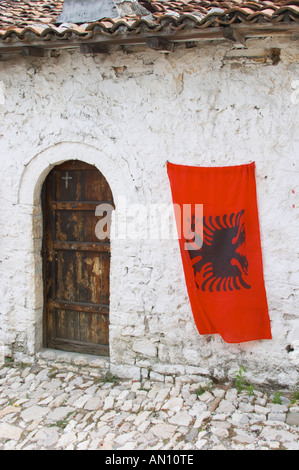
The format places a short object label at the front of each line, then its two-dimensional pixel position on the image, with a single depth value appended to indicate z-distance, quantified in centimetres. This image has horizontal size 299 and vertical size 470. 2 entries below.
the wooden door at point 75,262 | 537
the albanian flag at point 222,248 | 462
